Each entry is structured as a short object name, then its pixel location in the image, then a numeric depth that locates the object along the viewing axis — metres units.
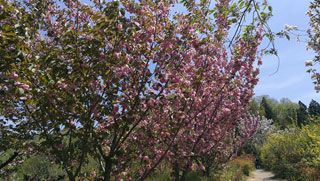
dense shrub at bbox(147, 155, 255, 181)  9.24
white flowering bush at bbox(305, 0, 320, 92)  8.59
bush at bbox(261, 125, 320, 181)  9.16
